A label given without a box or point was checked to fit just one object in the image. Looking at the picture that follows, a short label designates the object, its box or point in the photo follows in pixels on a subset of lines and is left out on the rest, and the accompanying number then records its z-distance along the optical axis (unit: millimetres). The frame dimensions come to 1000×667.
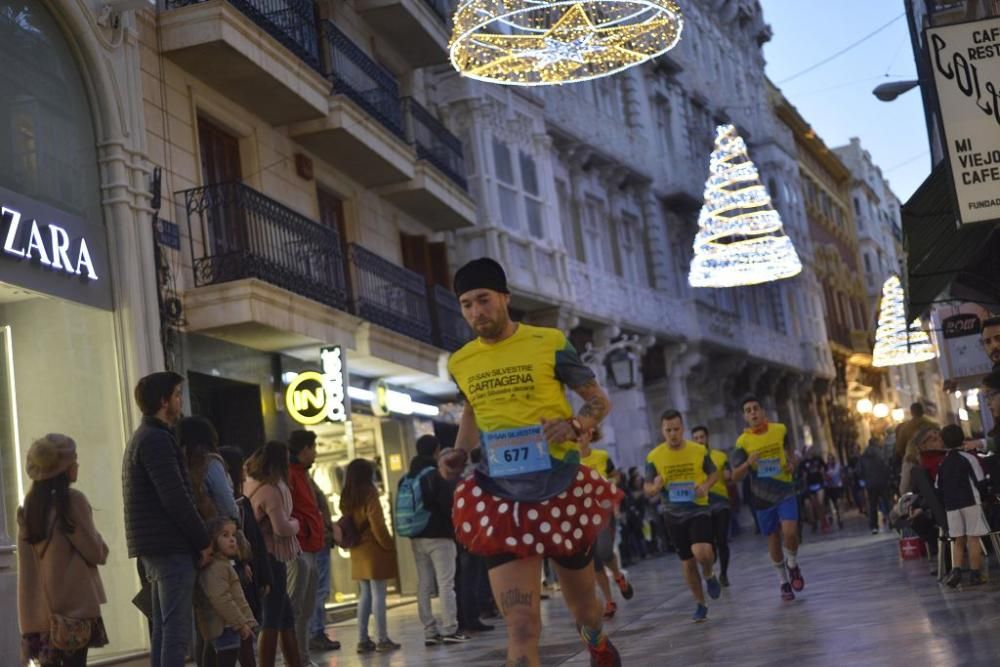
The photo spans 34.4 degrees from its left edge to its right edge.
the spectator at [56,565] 8773
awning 16844
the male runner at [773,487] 15195
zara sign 14320
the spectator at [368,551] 14484
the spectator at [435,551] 14570
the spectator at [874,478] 30109
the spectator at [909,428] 19375
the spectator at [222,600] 9094
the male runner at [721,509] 16031
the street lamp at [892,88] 25297
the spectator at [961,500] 14227
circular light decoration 16094
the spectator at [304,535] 11922
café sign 10953
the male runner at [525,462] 6859
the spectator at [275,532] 10914
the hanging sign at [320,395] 20938
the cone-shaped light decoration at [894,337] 42906
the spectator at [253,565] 10062
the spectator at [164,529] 8656
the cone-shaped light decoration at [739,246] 31016
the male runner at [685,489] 14617
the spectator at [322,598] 14191
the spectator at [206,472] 9562
